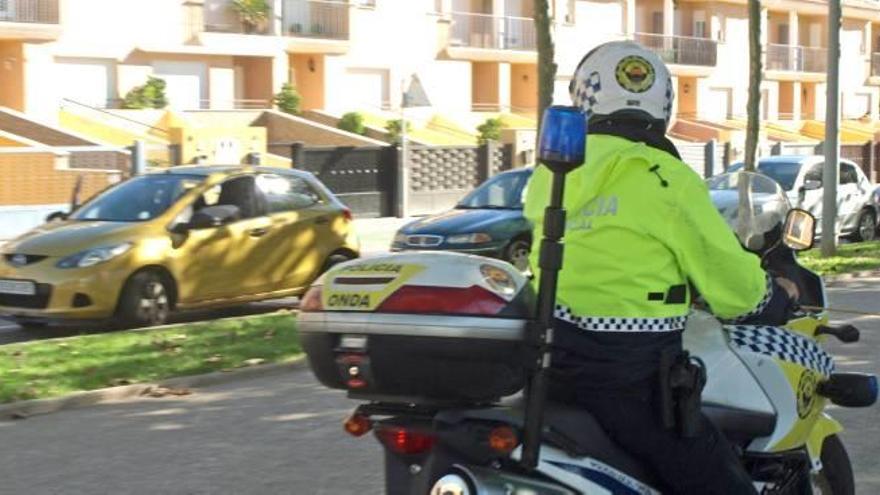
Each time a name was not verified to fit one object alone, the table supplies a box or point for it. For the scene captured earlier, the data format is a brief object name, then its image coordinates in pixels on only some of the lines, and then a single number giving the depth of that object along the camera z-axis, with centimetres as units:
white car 2307
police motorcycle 357
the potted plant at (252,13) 4009
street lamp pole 1991
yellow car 1262
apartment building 3556
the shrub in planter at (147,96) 3625
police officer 379
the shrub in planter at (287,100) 4059
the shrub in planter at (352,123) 3931
